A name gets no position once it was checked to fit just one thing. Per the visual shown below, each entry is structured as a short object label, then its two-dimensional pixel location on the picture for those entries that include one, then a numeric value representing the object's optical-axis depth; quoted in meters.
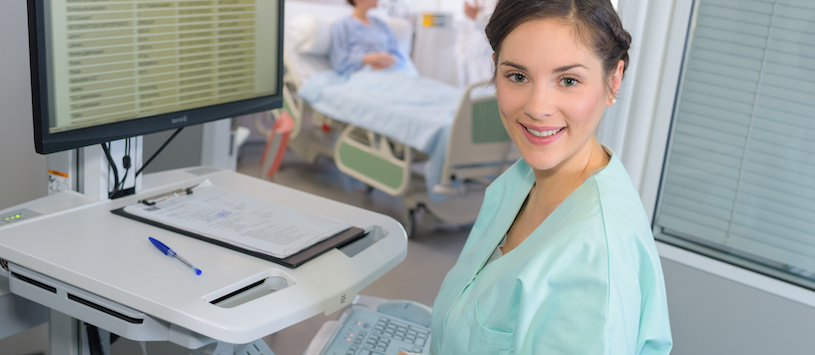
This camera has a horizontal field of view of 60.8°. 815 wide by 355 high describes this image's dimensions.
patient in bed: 4.43
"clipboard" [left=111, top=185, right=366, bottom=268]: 1.20
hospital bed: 3.49
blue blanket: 3.52
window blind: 1.32
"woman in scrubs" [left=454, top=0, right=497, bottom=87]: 5.39
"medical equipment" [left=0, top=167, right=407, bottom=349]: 1.02
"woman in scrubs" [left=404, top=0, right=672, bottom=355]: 0.79
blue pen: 1.16
